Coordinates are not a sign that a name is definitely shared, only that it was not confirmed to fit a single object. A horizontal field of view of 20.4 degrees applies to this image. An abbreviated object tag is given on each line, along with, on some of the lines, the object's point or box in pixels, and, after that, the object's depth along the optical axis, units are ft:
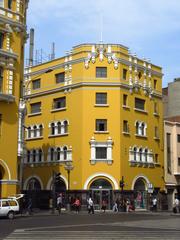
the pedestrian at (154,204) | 200.30
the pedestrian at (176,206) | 168.42
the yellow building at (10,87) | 142.20
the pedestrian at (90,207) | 162.71
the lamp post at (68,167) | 196.01
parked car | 125.02
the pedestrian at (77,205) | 164.55
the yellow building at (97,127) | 198.49
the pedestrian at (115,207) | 186.95
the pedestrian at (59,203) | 162.66
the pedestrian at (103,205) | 186.34
